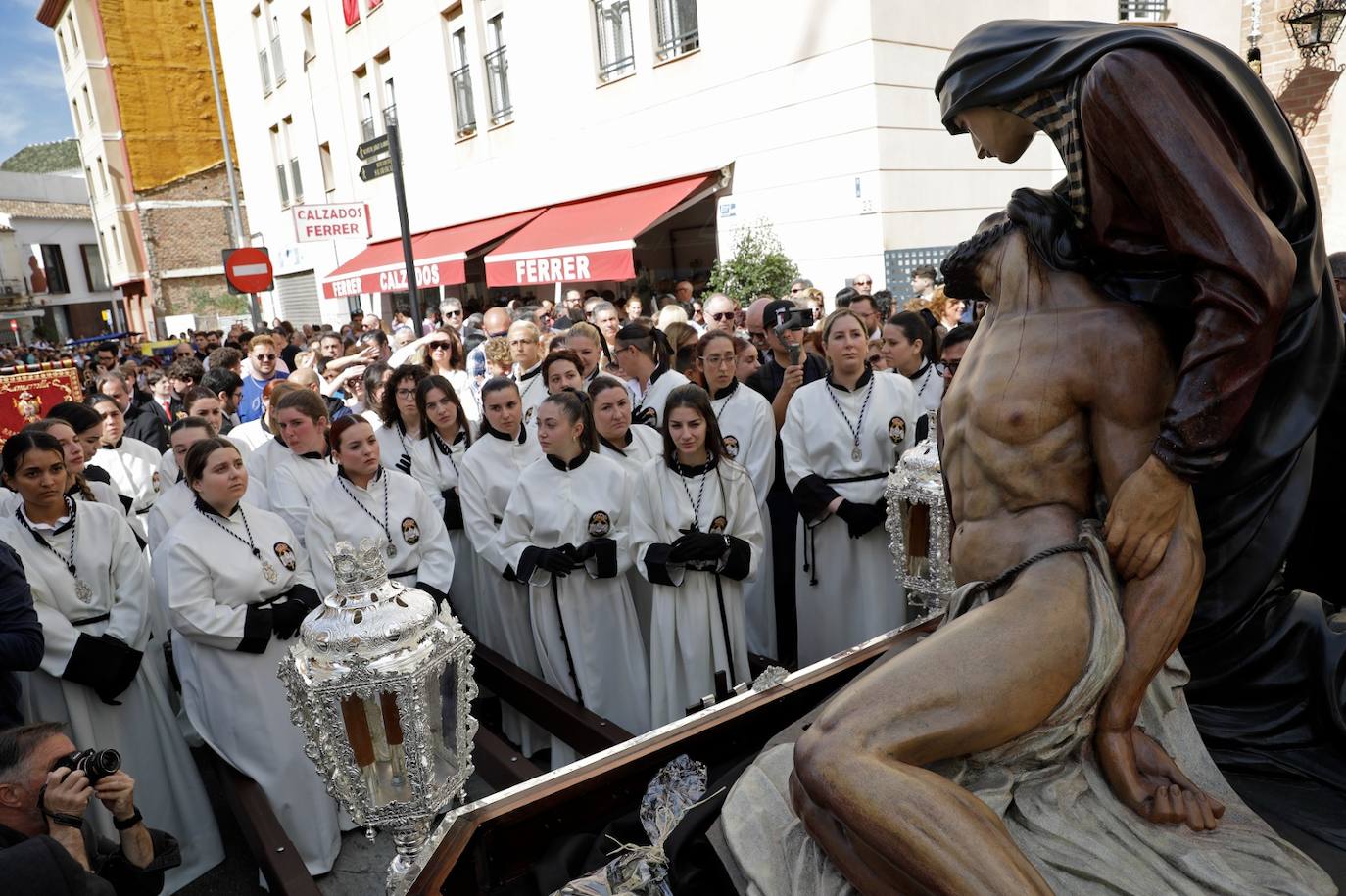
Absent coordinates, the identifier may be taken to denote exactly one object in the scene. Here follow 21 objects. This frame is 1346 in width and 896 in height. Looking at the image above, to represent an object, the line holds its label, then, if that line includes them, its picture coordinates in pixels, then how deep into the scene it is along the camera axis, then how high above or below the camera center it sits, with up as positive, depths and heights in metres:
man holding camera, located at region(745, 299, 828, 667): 5.62 -0.83
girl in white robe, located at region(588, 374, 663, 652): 4.72 -0.83
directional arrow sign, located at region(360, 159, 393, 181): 8.27 +1.17
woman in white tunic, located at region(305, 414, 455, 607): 4.37 -1.04
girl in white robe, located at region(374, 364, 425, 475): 5.67 -0.73
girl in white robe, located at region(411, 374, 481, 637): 5.46 -0.99
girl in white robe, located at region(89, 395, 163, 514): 5.93 -0.91
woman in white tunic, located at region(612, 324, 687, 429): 6.13 -0.62
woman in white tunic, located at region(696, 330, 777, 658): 5.37 -0.96
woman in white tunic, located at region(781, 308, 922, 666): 4.79 -1.10
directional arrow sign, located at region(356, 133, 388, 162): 8.17 +1.35
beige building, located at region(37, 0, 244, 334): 35.03 +6.98
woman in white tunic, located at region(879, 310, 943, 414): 5.60 -0.61
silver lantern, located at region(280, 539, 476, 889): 2.23 -0.97
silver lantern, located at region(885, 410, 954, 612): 3.33 -1.01
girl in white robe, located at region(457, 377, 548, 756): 4.93 -1.05
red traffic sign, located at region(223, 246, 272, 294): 13.89 +0.62
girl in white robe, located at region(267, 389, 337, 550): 4.90 -0.86
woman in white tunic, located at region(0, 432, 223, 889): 3.65 -1.25
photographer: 2.16 -1.27
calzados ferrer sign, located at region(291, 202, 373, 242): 12.06 +1.10
